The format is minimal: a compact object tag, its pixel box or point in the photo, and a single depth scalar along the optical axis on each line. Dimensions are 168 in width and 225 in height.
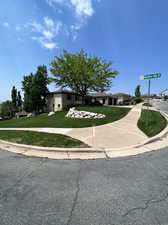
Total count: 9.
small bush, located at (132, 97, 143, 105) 43.09
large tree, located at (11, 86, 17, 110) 47.56
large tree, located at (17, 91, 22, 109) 50.16
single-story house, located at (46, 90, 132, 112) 26.25
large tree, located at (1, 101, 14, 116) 57.44
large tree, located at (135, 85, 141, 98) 62.62
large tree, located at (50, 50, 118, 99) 23.12
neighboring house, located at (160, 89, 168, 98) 62.33
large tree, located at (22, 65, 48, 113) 26.70
